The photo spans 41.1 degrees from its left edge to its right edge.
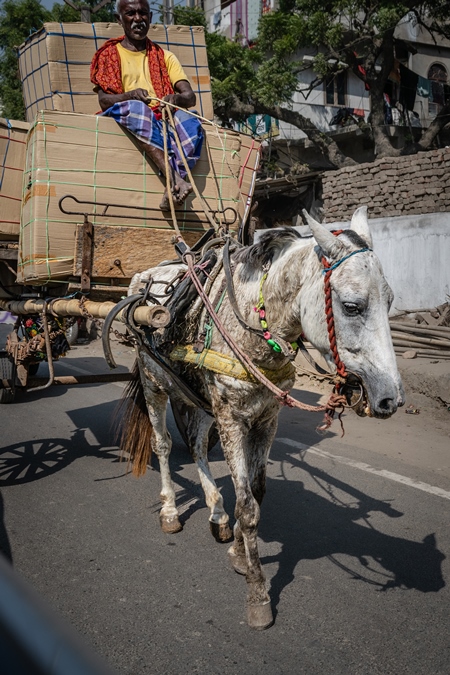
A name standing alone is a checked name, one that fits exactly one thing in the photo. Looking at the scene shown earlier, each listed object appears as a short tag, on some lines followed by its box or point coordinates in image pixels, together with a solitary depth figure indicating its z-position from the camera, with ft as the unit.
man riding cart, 13.55
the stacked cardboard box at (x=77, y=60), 16.46
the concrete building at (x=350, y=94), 67.51
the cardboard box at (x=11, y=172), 15.67
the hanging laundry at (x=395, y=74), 66.18
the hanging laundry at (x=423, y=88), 70.90
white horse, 8.01
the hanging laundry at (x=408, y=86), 66.90
